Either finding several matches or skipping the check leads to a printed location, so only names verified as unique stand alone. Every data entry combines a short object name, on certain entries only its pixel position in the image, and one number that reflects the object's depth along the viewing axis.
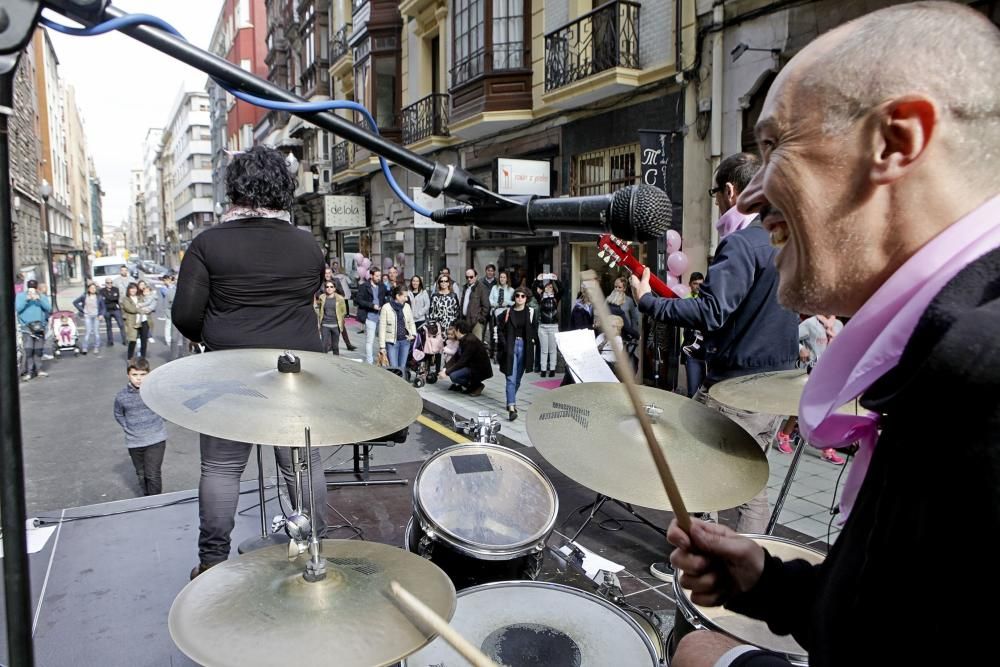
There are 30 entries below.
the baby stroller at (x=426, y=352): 10.83
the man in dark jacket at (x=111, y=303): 16.12
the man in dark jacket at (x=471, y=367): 9.84
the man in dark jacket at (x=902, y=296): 0.67
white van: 32.78
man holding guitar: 3.35
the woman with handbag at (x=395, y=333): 10.91
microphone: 1.38
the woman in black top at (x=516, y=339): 8.98
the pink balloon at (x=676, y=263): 9.09
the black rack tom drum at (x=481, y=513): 2.66
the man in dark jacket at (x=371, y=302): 12.23
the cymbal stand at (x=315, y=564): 1.76
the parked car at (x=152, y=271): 38.41
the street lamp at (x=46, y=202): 18.25
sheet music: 3.50
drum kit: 1.65
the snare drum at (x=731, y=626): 1.94
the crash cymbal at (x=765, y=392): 2.66
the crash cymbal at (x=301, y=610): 1.54
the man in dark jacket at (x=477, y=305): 11.62
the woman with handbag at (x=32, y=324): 11.88
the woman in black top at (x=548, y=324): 11.38
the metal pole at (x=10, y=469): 1.16
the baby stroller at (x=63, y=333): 14.79
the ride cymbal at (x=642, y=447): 2.40
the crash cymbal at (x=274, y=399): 2.15
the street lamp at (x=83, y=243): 55.31
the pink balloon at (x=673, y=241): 9.63
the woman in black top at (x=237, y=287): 3.14
